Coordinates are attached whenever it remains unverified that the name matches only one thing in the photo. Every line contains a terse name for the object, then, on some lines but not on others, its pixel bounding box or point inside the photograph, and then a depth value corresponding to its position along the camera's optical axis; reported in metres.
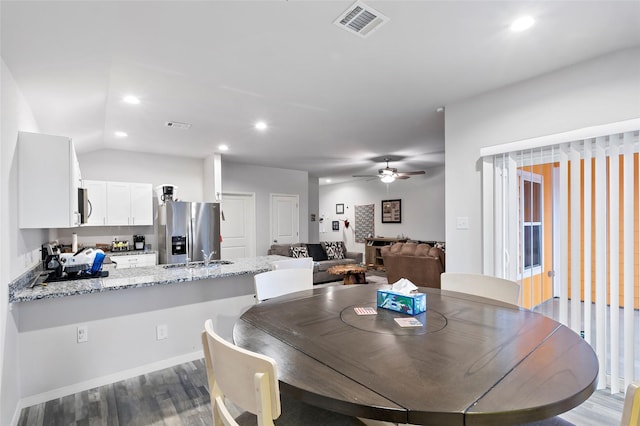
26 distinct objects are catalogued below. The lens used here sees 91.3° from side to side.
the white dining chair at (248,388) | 0.81
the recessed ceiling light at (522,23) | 1.86
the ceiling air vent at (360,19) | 1.74
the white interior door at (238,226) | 6.50
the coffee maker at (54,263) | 2.55
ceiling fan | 6.11
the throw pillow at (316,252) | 7.09
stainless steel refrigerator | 4.97
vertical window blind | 2.19
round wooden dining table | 0.81
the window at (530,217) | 2.80
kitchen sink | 3.10
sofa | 6.56
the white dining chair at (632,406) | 0.73
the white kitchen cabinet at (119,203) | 4.71
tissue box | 1.56
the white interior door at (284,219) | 7.14
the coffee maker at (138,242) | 5.14
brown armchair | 4.72
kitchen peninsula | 2.20
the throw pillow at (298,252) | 6.59
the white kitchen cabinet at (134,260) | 4.64
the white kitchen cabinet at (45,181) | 2.22
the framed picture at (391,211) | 8.45
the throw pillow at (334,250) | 7.57
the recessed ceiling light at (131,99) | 2.96
